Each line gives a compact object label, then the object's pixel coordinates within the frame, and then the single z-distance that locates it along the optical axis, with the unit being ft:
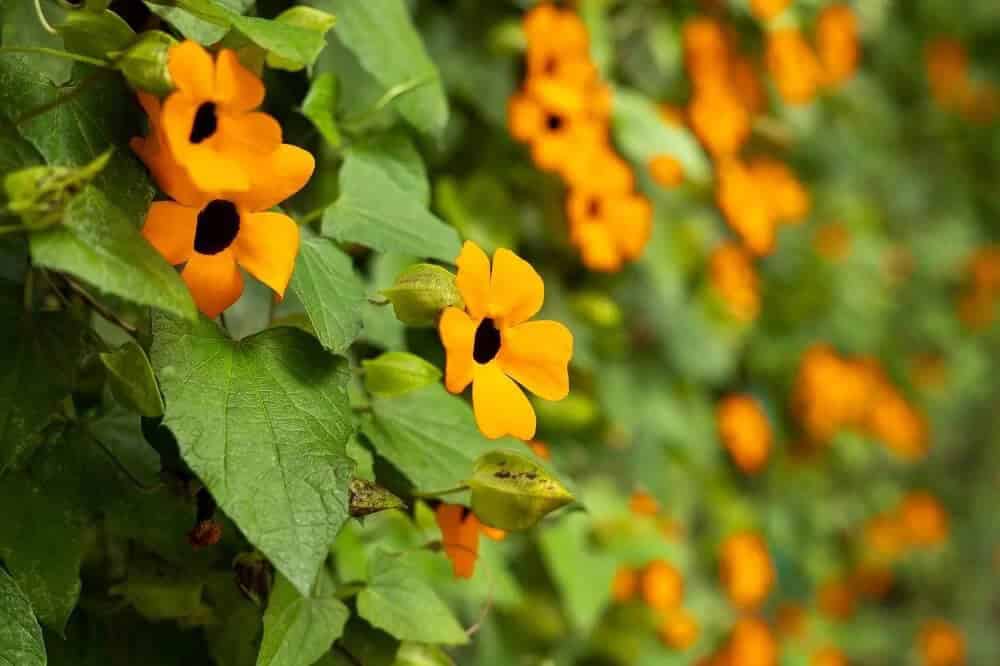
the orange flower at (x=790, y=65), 3.23
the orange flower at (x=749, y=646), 3.58
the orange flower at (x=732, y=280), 3.33
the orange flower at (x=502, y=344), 1.81
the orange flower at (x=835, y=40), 3.60
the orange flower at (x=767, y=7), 2.99
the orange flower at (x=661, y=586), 3.00
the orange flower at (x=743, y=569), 3.49
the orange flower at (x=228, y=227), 1.76
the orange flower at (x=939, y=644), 7.42
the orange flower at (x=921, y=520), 7.19
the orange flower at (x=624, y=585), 3.03
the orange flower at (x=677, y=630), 3.08
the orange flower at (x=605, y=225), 2.48
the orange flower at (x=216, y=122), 1.72
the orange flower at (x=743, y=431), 3.56
